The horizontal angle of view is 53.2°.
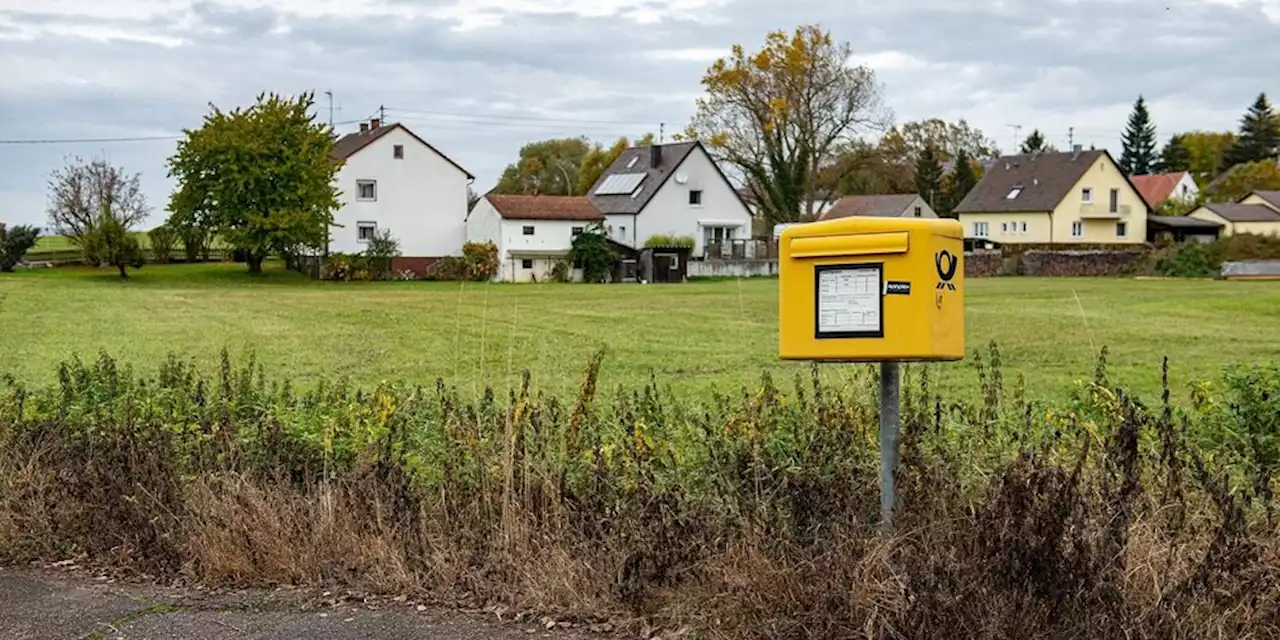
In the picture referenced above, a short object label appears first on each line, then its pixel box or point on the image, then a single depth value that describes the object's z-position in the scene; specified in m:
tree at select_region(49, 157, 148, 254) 71.31
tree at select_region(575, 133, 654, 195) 99.50
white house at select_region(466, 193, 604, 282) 63.34
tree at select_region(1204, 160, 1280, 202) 101.06
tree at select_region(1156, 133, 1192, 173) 125.88
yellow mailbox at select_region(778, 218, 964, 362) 4.26
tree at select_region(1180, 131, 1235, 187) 125.56
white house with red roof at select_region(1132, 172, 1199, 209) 107.96
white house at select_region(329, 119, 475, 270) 64.12
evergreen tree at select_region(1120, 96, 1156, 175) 132.12
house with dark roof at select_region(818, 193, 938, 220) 86.31
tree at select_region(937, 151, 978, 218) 97.44
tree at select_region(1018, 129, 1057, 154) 117.88
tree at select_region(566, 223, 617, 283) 61.91
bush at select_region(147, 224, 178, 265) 66.06
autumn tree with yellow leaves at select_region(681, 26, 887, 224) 73.81
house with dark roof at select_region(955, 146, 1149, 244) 84.56
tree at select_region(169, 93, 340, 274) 54.03
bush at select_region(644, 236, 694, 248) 66.38
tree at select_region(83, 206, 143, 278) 55.50
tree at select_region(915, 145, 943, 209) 96.12
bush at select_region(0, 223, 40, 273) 63.16
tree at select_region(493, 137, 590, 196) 102.94
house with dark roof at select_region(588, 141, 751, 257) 69.94
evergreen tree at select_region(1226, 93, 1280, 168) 118.81
